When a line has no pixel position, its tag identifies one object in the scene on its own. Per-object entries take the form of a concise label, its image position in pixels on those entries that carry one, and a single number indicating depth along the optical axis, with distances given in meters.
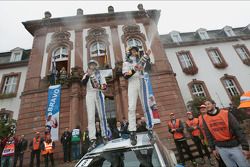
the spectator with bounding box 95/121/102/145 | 4.98
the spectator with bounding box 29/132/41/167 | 9.34
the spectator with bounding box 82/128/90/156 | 9.16
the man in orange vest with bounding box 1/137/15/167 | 9.68
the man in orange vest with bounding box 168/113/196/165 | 6.88
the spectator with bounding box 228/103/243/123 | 12.12
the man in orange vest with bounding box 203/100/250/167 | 3.60
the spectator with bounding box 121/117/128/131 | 8.76
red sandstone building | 13.99
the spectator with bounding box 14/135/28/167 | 9.77
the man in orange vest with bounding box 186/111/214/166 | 7.00
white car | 2.79
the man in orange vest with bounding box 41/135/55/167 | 9.20
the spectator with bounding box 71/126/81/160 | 9.95
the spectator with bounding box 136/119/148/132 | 7.62
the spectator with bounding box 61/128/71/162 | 10.11
